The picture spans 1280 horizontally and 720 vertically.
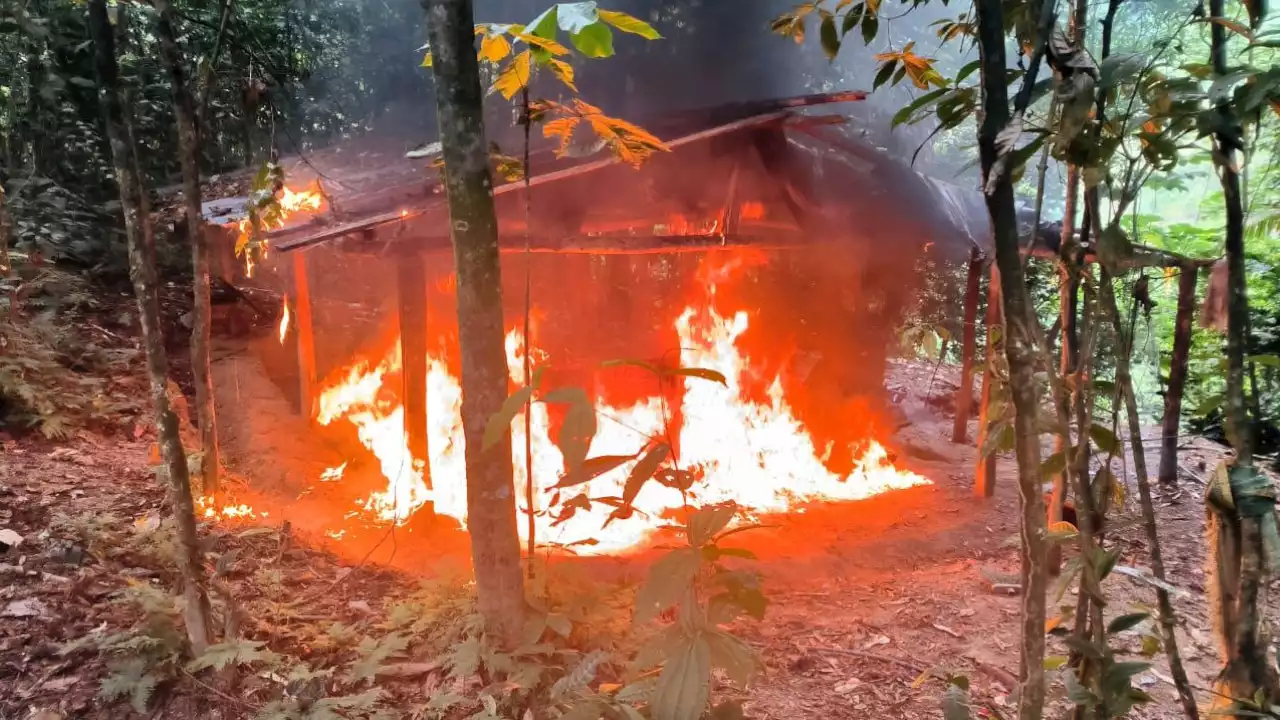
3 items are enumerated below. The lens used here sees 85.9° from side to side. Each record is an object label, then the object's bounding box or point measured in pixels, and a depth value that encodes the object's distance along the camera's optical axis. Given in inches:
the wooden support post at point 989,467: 239.5
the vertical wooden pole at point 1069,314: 84.4
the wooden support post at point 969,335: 366.1
